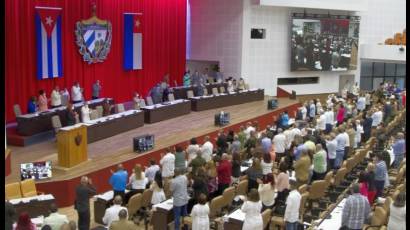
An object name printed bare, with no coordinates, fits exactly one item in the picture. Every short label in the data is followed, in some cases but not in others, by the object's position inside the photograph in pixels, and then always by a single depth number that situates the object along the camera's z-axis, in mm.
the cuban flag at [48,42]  17938
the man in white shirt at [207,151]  12875
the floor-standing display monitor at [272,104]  22406
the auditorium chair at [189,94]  21578
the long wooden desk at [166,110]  18422
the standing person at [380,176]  10930
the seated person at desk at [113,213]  8633
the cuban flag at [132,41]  22156
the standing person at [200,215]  8648
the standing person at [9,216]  8047
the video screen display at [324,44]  27422
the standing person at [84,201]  9477
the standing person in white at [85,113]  15820
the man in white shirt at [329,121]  17234
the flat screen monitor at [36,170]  11484
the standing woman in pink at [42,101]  16516
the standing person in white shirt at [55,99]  17375
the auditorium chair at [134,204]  9969
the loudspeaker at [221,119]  18359
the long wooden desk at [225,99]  21275
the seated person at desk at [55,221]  8128
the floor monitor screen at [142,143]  14445
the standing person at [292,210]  8805
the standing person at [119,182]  10477
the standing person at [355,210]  8359
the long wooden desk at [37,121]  14992
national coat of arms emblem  19766
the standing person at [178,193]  9812
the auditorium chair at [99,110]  16906
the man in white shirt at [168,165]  11930
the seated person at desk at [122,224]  7586
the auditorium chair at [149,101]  19348
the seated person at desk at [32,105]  16359
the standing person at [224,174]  11289
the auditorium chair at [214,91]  22919
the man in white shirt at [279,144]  14062
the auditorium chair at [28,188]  10805
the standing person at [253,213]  8164
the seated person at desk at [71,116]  15523
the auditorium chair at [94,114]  16467
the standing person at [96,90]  19781
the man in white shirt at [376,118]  17516
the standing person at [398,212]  7547
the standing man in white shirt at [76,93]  18625
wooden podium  12641
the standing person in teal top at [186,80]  23297
